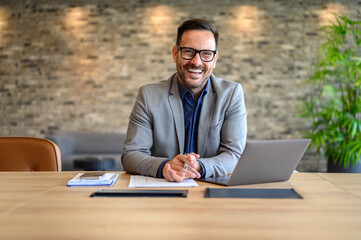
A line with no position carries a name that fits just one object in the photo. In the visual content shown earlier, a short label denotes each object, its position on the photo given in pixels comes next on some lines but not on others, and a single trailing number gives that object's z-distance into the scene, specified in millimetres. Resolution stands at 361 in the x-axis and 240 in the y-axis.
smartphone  1432
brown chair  1938
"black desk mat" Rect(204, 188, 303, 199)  1184
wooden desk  816
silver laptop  1305
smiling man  1935
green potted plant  4828
